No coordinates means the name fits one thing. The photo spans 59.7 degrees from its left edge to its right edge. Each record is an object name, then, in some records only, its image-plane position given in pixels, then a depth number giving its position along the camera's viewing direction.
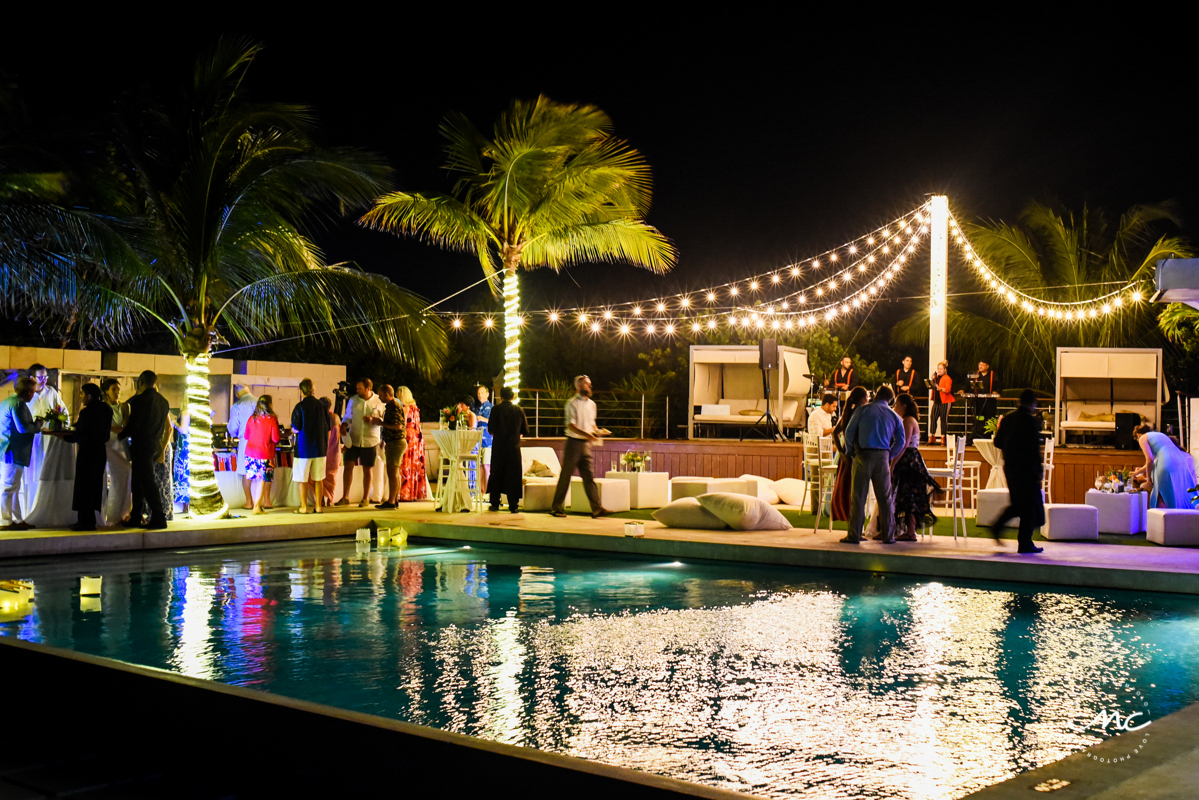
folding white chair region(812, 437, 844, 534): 11.37
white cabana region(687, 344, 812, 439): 19.67
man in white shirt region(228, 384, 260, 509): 13.71
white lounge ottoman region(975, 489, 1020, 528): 11.03
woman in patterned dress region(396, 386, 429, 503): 13.88
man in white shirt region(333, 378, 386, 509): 12.66
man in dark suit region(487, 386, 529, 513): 12.26
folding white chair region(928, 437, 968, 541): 10.63
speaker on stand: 18.73
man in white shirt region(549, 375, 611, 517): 11.80
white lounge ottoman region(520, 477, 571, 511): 13.38
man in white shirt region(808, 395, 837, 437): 13.73
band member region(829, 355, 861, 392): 16.87
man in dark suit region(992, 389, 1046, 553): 9.27
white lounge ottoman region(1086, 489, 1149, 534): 11.17
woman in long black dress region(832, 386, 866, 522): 10.66
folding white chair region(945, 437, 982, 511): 13.09
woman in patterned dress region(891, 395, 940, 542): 10.18
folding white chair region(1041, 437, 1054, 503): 12.86
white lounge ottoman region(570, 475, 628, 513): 13.32
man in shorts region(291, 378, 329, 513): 12.23
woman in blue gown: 11.03
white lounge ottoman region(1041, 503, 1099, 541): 10.52
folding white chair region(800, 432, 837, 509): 11.82
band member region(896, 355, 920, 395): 15.95
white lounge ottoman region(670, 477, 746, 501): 13.61
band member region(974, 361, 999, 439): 16.88
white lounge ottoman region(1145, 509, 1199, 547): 9.98
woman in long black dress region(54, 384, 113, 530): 10.54
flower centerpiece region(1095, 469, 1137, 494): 11.54
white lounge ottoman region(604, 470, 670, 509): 14.15
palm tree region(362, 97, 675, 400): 15.71
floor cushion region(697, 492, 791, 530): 11.03
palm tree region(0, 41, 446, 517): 11.60
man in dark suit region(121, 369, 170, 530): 10.66
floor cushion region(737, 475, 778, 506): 14.33
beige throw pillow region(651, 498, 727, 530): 11.23
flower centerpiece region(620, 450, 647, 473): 14.40
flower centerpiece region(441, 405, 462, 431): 13.09
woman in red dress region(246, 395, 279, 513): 12.48
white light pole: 17.03
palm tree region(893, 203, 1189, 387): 25.09
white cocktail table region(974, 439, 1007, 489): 12.85
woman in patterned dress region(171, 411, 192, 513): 12.08
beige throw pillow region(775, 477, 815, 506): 15.09
